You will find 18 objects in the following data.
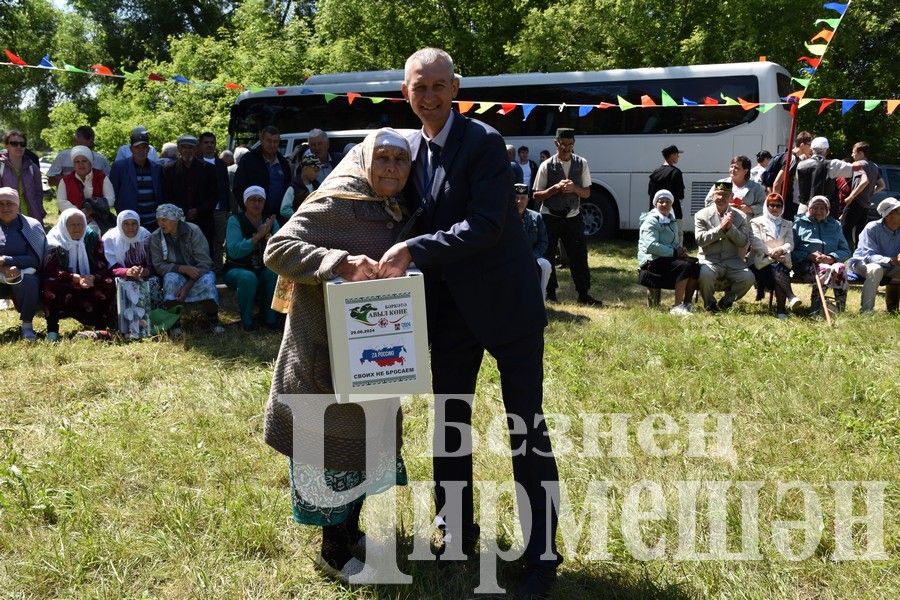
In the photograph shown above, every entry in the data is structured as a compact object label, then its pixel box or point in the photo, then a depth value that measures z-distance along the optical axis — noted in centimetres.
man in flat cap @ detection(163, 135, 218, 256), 950
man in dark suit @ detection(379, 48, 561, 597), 295
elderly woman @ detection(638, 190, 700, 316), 891
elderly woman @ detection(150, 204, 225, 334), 773
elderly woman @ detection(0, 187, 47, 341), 736
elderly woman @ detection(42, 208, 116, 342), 748
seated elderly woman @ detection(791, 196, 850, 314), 893
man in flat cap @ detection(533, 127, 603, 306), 933
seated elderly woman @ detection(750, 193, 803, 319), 874
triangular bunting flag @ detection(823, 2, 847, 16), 1013
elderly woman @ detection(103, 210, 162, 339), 744
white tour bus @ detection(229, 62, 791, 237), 1440
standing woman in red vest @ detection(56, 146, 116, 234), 900
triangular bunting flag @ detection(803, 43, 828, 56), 1044
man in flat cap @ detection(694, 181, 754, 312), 880
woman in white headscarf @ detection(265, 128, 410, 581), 300
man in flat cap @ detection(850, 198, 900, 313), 873
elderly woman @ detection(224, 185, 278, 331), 793
